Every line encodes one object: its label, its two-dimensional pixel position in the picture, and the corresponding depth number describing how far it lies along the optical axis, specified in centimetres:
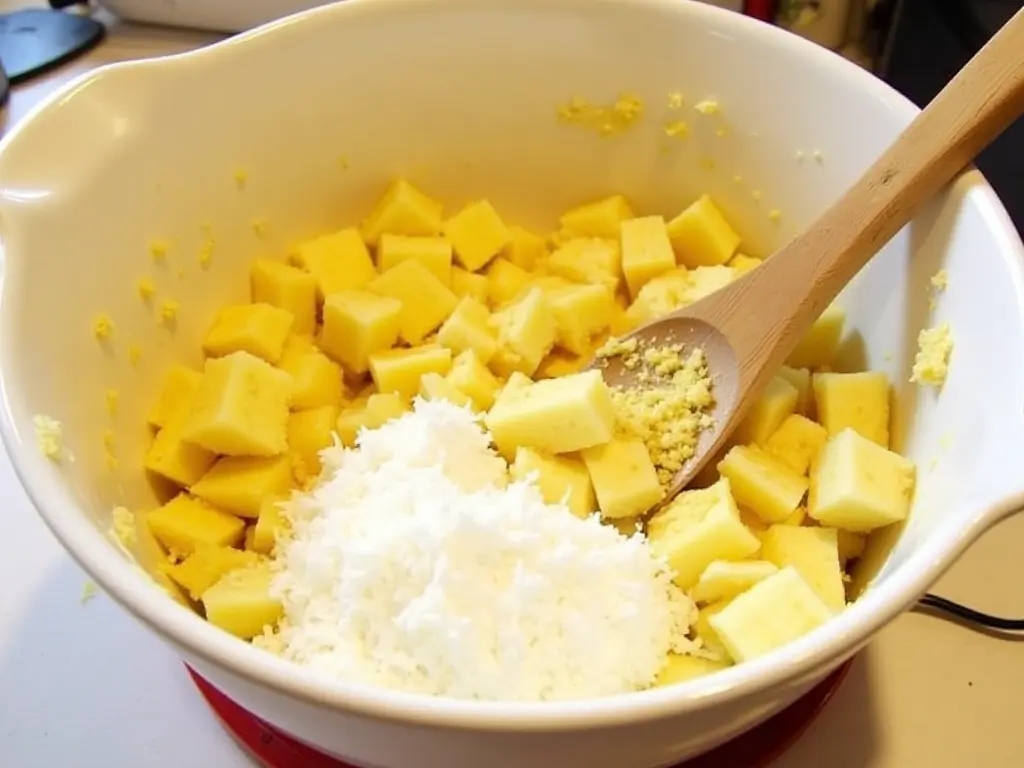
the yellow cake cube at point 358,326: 34
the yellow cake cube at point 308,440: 33
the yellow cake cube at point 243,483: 31
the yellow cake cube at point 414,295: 36
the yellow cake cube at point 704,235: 36
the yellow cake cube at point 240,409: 30
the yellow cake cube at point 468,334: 35
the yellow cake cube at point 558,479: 31
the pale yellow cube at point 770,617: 25
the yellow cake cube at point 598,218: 37
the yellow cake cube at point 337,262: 36
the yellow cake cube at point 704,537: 28
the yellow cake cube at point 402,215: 37
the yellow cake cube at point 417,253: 36
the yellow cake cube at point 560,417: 30
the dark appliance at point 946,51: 36
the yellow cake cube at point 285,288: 35
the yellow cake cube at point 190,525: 29
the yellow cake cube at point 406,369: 34
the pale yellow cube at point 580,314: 35
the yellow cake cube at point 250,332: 34
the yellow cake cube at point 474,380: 33
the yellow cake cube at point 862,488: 28
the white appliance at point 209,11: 44
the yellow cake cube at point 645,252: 36
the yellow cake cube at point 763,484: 30
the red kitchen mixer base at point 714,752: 27
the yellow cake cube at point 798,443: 31
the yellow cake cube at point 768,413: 32
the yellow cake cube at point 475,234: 37
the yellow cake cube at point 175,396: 32
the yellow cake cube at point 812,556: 28
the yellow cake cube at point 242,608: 28
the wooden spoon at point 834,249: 28
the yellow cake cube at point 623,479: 30
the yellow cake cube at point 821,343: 34
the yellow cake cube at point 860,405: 31
